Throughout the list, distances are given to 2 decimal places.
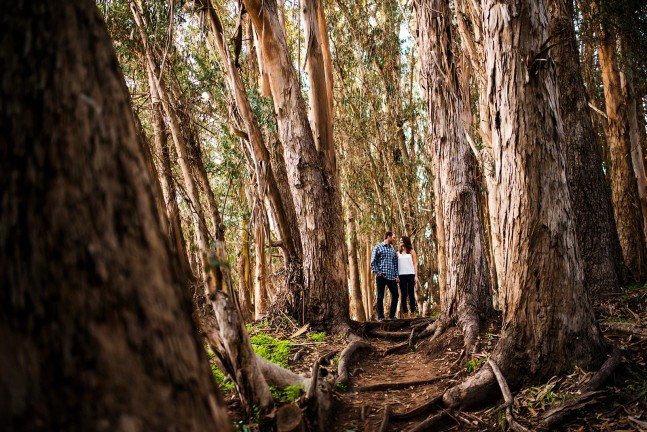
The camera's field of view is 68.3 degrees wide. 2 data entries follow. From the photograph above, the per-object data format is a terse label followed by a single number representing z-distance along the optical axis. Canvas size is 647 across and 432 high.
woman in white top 8.59
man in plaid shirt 8.48
